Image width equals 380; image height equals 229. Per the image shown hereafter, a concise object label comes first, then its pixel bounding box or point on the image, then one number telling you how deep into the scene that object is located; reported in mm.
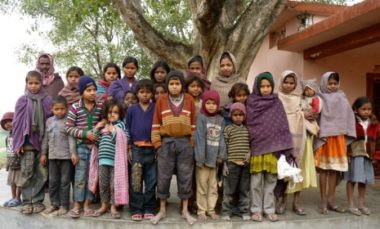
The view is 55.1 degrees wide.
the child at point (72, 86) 4246
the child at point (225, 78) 4168
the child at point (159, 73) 4258
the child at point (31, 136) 3939
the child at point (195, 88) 3943
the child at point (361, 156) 4074
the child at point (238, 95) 3973
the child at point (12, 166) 4156
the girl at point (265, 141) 3779
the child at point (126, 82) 4219
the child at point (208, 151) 3738
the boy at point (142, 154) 3779
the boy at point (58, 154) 3855
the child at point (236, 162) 3775
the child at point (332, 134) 4031
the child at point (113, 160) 3729
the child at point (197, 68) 4238
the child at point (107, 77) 4434
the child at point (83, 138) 3834
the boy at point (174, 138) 3691
